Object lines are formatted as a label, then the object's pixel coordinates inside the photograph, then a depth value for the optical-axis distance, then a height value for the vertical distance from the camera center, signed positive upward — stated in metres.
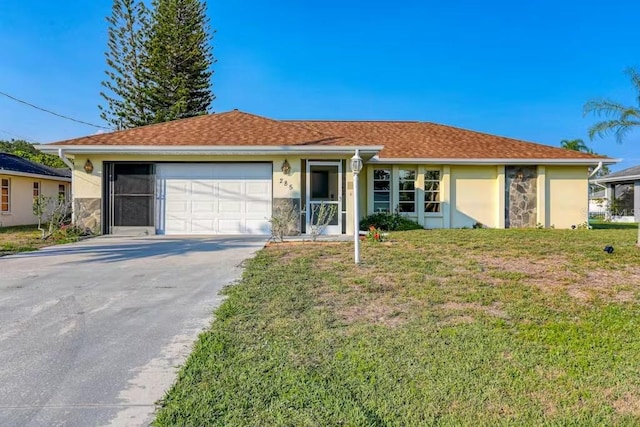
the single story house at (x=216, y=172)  11.48 +1.17
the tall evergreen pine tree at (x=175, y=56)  26.27 +10.38
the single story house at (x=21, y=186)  16.47 +1.11
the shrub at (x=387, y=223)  13.43 -0.39
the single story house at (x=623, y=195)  22.70 +1.08
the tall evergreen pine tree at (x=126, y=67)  26.19 +9.57
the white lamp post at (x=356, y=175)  7.47 +0.69
